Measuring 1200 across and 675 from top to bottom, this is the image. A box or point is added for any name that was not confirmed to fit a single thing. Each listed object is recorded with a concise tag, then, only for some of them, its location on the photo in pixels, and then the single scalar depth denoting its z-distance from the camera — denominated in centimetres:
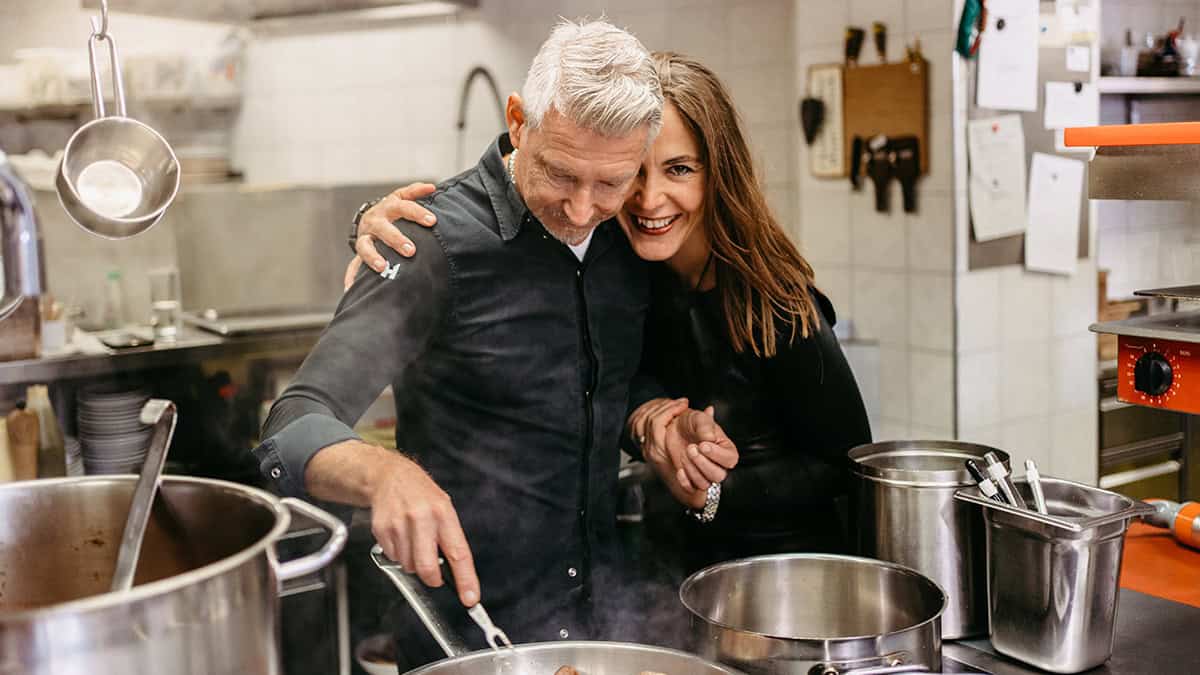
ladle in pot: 109
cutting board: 414
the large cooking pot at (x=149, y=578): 88
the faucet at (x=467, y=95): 555
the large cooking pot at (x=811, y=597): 156
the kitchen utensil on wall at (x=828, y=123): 443
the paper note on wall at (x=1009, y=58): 411
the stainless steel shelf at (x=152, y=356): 361
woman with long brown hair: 198
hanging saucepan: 160
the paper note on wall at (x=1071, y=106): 436
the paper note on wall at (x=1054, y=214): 435
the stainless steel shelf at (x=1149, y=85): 458
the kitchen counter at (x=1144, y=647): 159
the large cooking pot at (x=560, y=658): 136
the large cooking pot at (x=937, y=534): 168
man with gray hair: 171
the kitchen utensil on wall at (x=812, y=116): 449
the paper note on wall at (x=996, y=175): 414
